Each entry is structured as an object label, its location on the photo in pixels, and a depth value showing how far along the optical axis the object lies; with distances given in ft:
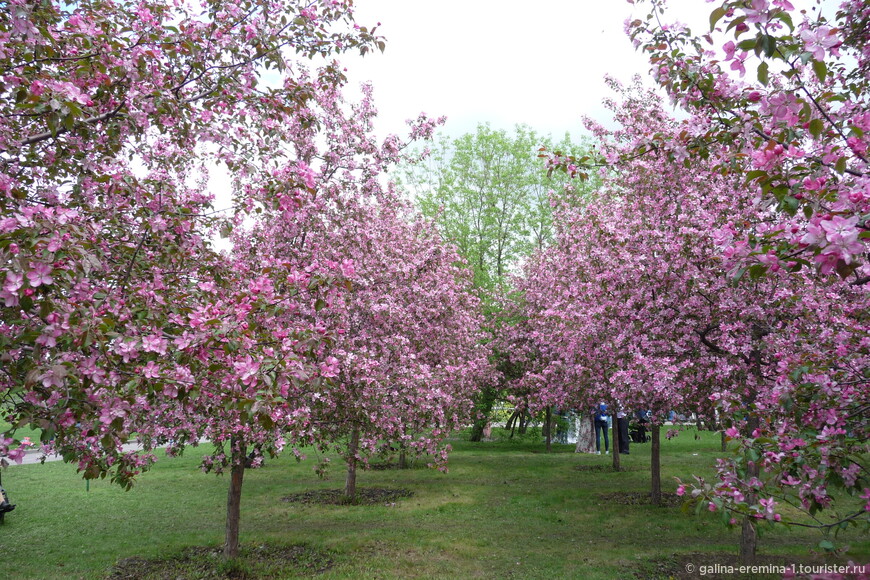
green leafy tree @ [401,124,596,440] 90.17
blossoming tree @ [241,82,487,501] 28.81
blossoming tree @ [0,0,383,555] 9.89
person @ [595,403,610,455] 69.56
